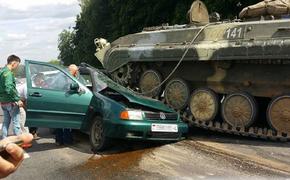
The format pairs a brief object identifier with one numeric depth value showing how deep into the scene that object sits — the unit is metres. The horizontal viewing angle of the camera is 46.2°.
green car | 5.51
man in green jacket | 5.59
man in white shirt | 6.21
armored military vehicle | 6.15
